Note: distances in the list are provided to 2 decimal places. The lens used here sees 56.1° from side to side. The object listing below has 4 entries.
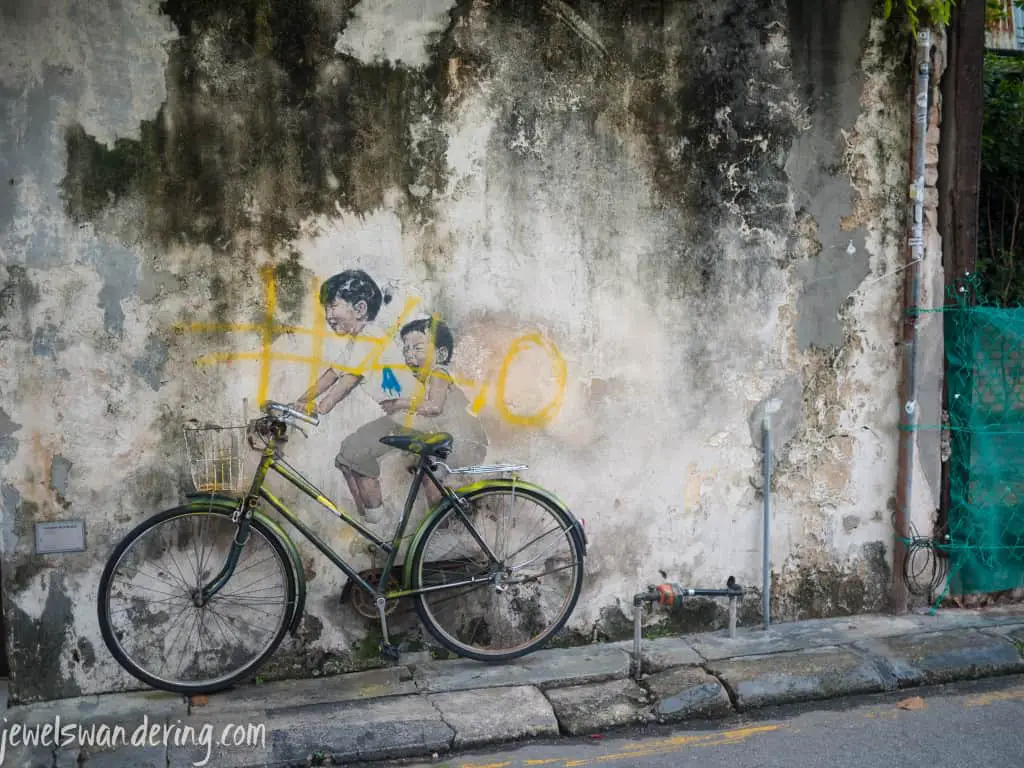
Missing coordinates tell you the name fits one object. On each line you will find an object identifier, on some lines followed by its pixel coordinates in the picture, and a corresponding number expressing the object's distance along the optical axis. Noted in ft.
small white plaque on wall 16.78
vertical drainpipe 20.33
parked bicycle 17.11
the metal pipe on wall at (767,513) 20.35
